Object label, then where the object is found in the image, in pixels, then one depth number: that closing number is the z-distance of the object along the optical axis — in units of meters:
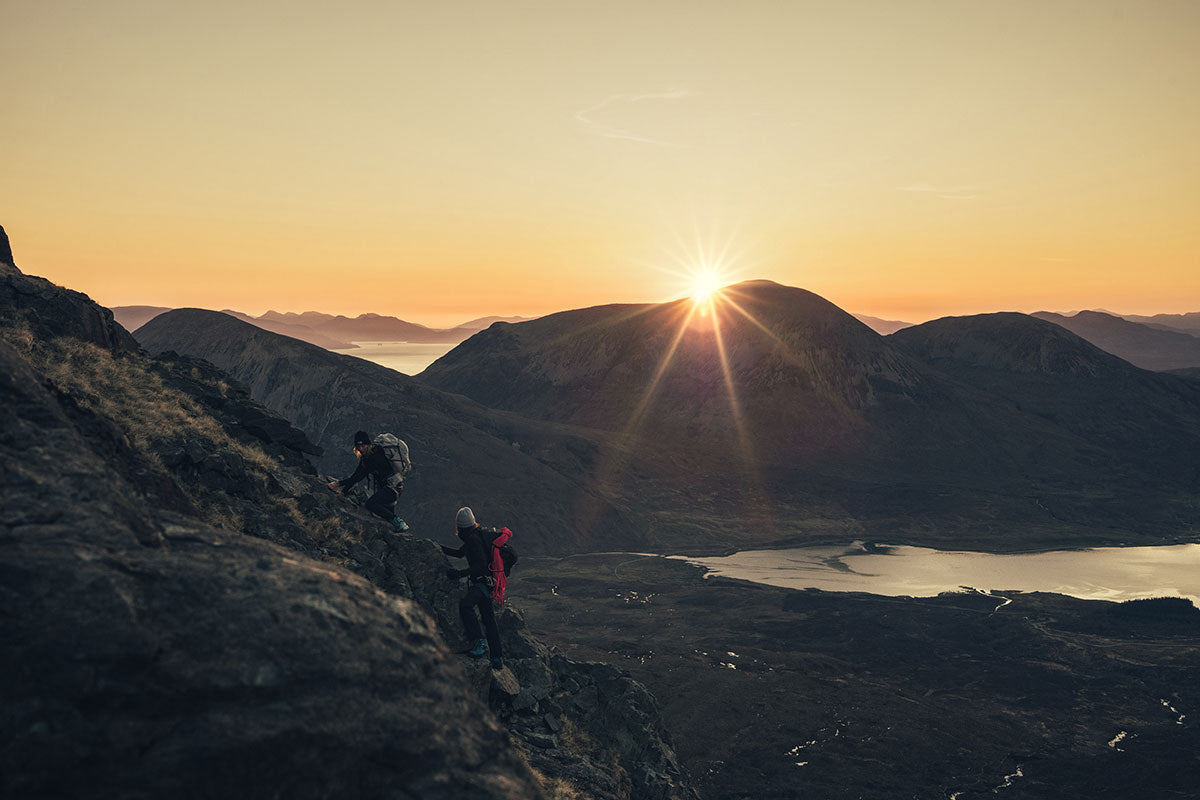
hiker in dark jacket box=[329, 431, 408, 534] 15.62
